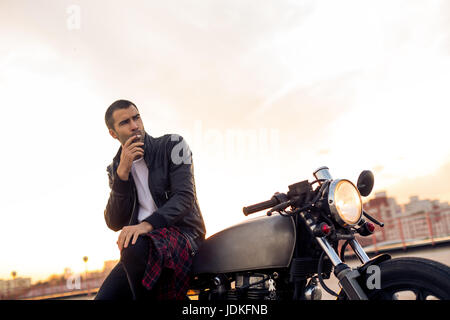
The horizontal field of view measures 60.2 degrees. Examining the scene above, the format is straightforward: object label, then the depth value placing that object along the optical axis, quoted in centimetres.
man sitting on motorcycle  188
